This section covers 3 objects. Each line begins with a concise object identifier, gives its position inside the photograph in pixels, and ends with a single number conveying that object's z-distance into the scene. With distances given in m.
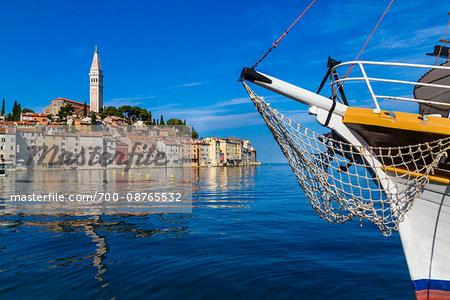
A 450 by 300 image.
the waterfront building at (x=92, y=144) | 85.44
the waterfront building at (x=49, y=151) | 86.19
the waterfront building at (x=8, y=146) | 80.88
